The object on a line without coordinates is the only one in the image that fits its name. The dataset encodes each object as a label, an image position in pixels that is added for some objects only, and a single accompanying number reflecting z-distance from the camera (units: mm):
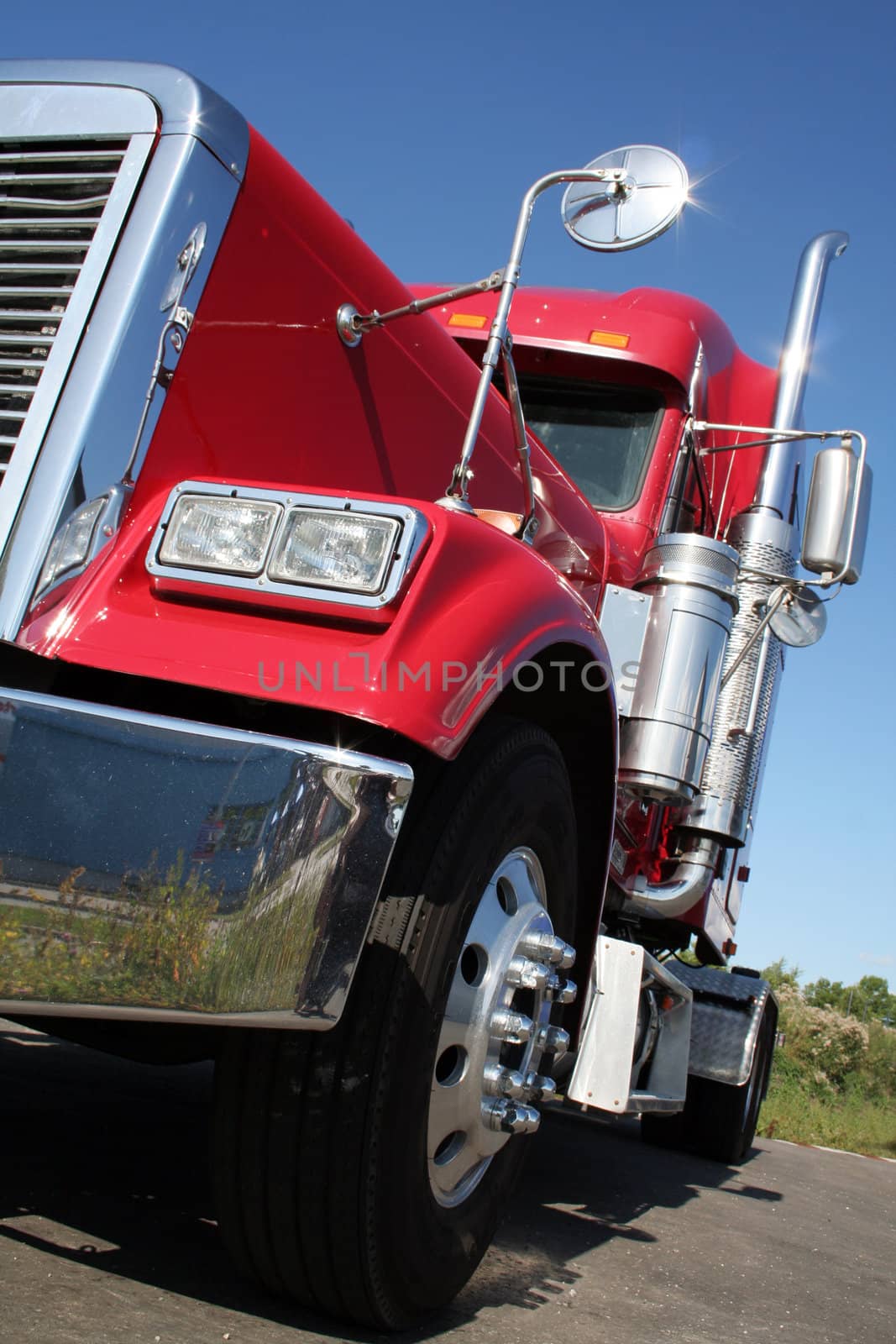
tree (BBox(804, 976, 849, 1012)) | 67125
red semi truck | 1588
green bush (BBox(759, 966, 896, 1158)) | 9594
